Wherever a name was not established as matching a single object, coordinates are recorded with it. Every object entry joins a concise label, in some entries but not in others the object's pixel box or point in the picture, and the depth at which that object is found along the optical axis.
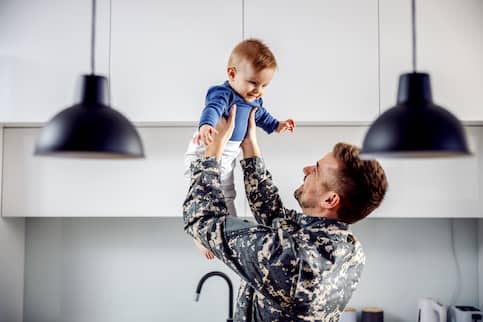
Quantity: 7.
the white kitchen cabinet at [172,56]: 2.30
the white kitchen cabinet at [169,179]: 2.41
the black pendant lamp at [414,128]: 1.02
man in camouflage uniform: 1.35
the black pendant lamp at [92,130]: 1.03
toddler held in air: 1.49
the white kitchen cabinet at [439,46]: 2.29
